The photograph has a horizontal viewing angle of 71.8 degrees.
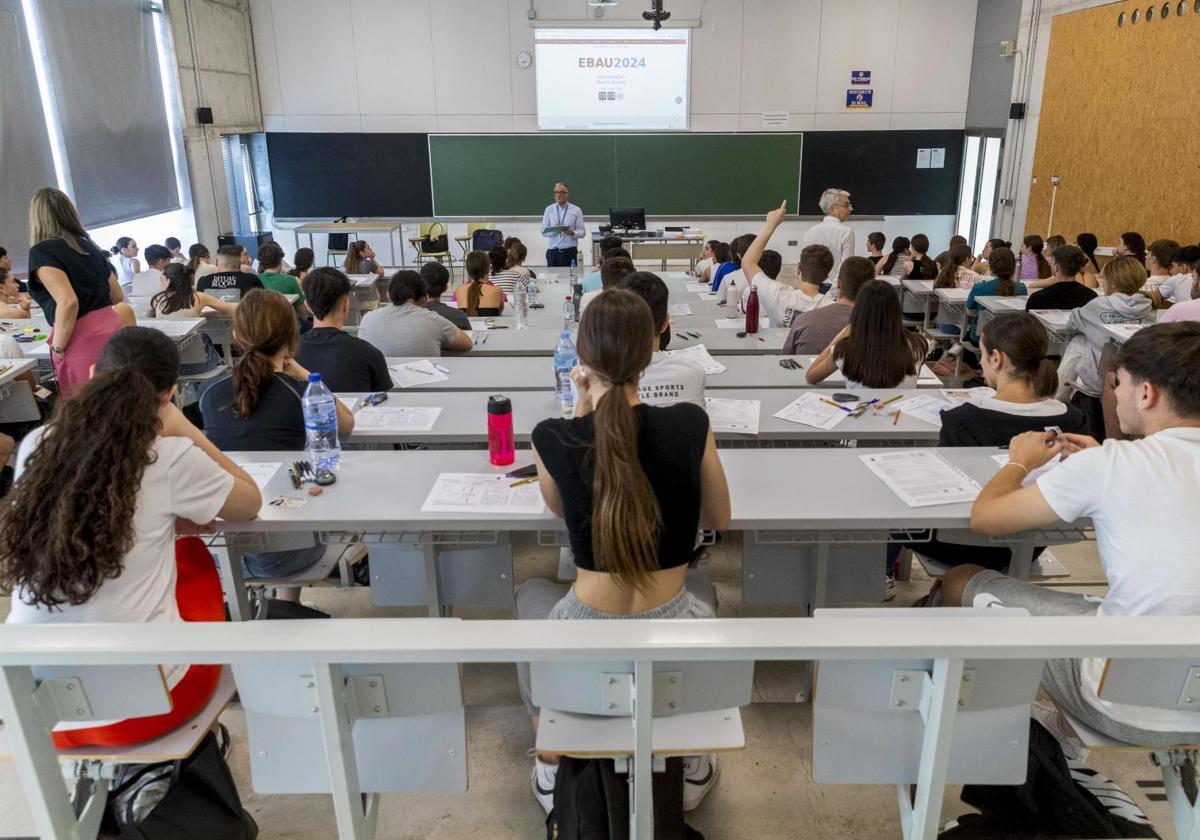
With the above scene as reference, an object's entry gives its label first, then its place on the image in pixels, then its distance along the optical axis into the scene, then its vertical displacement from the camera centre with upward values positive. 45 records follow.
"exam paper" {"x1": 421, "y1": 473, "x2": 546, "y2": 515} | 2.39 -0.90
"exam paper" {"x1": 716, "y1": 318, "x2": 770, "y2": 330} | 5.28 -0.90
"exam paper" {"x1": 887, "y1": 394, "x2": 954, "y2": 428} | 3.25 -0.90
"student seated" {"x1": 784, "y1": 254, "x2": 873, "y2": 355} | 4.27 -0.69
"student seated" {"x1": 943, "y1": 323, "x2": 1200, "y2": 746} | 1.70 -0.70
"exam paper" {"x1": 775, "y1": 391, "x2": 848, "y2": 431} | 3.19 -0.90
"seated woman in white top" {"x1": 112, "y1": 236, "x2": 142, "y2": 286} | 7.91 -0.68
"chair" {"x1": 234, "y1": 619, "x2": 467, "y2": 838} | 1.39 -0.93
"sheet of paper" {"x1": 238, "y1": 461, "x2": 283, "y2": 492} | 2.59 -0.89
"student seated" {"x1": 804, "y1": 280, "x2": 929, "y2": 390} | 3.50 -0.71
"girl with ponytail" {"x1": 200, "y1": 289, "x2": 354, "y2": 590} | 2.79 -0.71
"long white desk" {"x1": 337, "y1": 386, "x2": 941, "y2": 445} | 3.11 -0.91
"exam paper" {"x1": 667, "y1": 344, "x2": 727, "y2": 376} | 4.04 -0.86
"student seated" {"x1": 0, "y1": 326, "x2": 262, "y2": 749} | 1.70 -0.68
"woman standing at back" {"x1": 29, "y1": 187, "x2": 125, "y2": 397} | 3.93 -0.47
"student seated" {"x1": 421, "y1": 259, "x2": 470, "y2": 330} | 5.14 -0.66
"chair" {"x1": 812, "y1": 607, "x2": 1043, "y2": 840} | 1.39 -0.94
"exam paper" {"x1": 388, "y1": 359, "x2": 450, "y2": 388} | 3.90 -0.89
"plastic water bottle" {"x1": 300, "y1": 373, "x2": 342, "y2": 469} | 2.73 -0.76
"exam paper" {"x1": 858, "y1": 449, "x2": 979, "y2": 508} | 2.44 -0.90
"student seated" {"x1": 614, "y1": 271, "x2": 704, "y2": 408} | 2.94 -0.69
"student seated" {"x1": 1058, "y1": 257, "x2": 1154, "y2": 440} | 4.90 -0.83
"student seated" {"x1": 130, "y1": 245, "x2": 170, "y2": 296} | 6.57 -0.75
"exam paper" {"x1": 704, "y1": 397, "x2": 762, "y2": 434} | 3.12 -0.89
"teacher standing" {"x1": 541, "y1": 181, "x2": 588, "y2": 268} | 9.49 -0.58
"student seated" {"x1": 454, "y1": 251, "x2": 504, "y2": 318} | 5.91 -0.79
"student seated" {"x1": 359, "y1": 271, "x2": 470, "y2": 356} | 4.46 -0.75
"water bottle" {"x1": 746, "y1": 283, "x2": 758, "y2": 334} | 5.03 -0.78
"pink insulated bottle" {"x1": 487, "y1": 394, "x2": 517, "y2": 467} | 2.64 -0.77
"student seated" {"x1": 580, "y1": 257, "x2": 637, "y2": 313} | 4.60 -0.49
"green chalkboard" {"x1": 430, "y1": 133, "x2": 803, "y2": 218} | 11.66 +0.11
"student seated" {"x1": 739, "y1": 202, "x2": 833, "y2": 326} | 5.02 -0.64
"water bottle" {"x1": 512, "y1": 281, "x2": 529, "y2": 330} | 5.48 -0.80
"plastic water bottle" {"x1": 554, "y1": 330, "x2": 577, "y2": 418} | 3.31 -0.78
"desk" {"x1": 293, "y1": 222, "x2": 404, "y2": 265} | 11.04 -0.57
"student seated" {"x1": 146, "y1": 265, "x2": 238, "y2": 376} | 5.68 -0.79
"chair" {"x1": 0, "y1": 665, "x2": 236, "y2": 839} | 1.35 -0.86
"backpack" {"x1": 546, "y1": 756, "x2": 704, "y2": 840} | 1.71 -1.26
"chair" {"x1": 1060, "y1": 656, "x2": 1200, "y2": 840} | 1.44 -0.88
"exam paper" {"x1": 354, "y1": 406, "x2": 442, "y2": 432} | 3.15 -0.89
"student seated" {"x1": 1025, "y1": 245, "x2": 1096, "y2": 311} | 5.69 -0.76
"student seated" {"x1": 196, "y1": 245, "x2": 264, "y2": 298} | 6.51 -0.74
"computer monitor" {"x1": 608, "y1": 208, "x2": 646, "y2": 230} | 10.46 -0.46
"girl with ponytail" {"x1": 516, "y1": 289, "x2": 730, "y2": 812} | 1.83 -0.66
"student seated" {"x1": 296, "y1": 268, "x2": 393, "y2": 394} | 3.49 -0.68
